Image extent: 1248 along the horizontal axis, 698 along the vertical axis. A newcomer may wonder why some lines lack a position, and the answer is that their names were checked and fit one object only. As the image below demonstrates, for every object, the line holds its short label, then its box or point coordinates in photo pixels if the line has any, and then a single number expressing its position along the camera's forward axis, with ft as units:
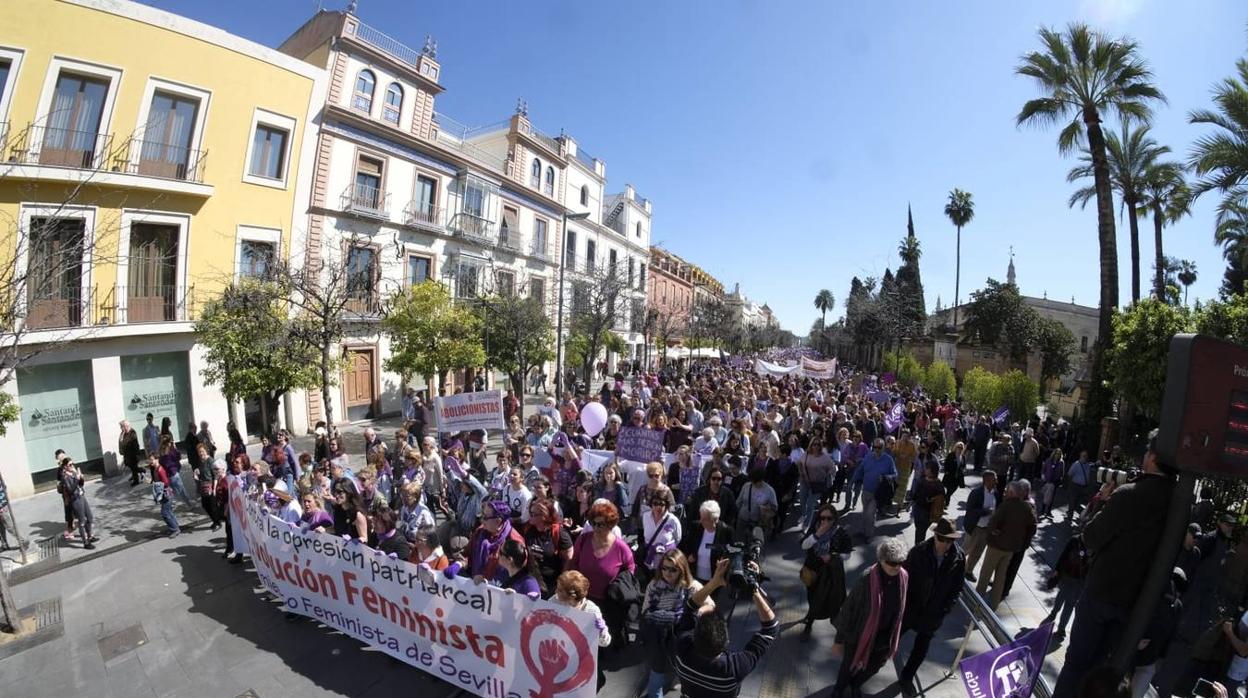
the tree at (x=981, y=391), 66.69
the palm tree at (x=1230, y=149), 36.94
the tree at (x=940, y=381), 93.76
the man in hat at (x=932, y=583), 15.05
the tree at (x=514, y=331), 63.41
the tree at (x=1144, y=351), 35.81
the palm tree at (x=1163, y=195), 48.44
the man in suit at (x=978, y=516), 22.41
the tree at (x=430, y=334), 55.26
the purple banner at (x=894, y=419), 41.42
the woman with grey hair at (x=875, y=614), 13.60
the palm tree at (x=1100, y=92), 50.19
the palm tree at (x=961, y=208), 188.55
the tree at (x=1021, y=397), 62.64
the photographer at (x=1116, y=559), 10.11
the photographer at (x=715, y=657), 10.98
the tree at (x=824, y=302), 483.92
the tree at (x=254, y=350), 37.73
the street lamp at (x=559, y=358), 63.33
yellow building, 39.63
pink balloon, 36.99
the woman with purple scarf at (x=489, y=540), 16.67
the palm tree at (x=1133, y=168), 67.05
